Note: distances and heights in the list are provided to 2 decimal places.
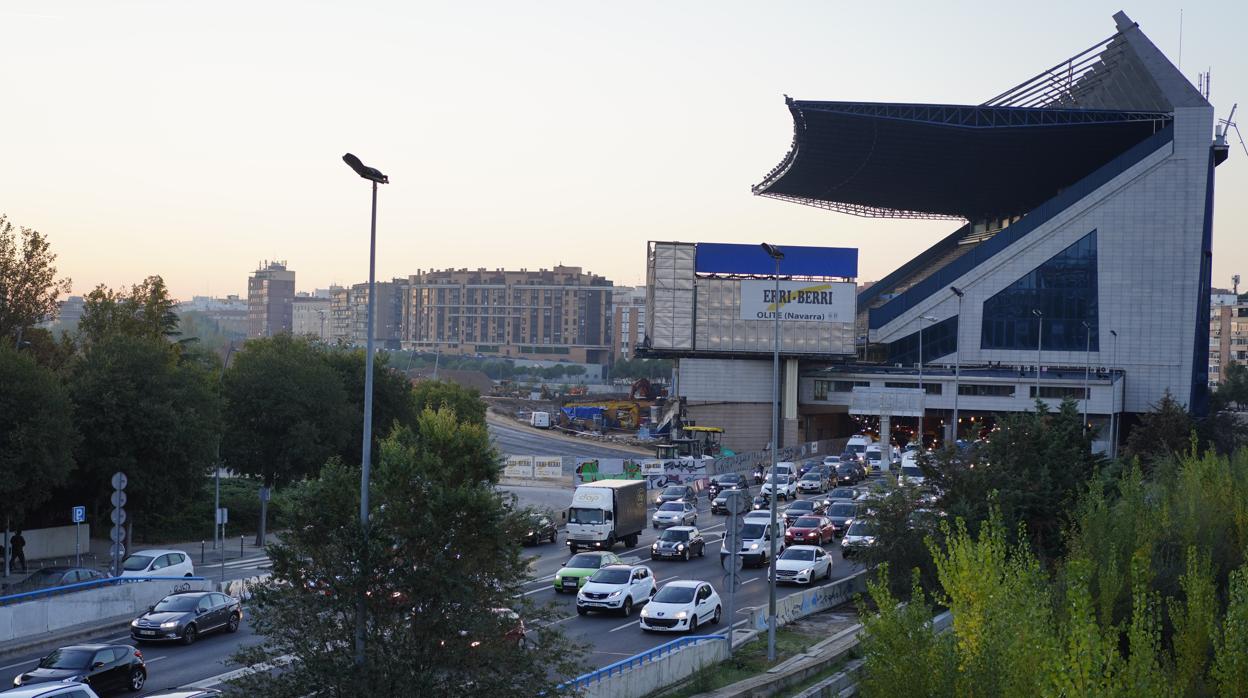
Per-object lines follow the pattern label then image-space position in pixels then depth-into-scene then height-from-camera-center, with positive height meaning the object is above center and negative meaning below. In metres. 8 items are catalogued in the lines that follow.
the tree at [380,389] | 56.12 -1.97
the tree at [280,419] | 48.91 -3.03
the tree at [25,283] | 52.12 +2.42
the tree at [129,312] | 60.41 +1.49
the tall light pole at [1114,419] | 83.69 -3.77
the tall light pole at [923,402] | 84.89 -2.95
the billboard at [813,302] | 92.69 +4.33
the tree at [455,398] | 73.19 -3.03
